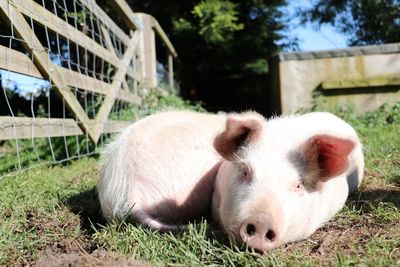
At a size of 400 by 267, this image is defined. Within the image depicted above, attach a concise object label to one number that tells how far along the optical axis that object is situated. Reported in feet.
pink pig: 7.14
